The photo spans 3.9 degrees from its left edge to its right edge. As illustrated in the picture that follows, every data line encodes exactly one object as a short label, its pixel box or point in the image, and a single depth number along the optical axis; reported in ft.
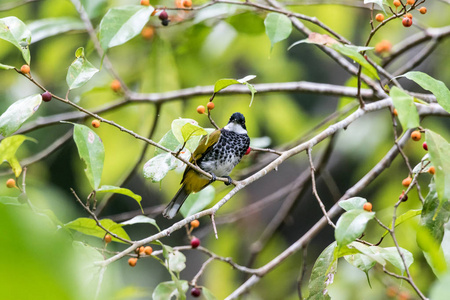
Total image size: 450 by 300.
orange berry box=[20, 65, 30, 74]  24.20
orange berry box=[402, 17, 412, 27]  24.65
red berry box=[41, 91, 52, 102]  24.23
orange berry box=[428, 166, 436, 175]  24.36
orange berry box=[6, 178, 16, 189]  24.51
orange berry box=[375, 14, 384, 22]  24.72
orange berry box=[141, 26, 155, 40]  28.03
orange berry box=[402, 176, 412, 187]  24.50
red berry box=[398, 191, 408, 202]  24.32
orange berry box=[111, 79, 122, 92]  26.03
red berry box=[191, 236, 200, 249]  24.92
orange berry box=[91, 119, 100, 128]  24.43
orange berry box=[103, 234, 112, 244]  24.54
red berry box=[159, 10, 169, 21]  25.27
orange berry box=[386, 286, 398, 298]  26.18
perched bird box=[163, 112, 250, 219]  25.86
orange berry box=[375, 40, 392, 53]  26.11
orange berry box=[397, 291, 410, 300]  26.01
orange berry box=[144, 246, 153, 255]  24.55
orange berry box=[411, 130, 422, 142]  24.48
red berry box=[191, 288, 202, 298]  24.83
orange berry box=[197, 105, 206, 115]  24.52
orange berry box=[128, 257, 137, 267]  24.57
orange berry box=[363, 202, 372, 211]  24.13
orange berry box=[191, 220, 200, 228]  24.96
